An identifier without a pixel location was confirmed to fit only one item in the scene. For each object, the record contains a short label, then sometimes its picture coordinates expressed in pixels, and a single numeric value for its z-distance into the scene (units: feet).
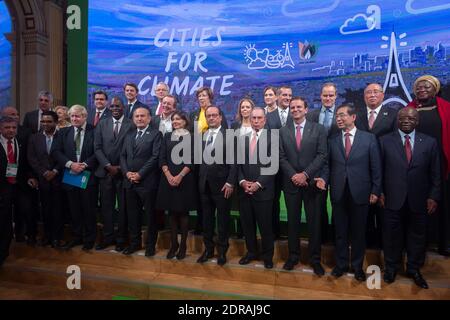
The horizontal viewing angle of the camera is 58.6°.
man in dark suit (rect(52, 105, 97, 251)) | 12.18
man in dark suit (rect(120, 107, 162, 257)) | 11.51
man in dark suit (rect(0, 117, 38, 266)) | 12.03
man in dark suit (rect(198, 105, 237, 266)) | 10.78
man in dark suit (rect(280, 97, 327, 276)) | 10.14
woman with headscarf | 10.21
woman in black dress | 11.06
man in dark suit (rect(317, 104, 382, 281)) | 9.68
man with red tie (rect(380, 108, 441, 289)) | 9.45
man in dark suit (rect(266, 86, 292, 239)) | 11.42
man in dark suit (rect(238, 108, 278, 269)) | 10.48
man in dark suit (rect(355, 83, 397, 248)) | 10.25
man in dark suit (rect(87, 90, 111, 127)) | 12.91
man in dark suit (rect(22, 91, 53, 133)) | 13.99
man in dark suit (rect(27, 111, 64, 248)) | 12.51
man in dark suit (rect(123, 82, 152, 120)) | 13.12
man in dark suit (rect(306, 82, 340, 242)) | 10.78
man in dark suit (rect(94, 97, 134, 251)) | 11.96
